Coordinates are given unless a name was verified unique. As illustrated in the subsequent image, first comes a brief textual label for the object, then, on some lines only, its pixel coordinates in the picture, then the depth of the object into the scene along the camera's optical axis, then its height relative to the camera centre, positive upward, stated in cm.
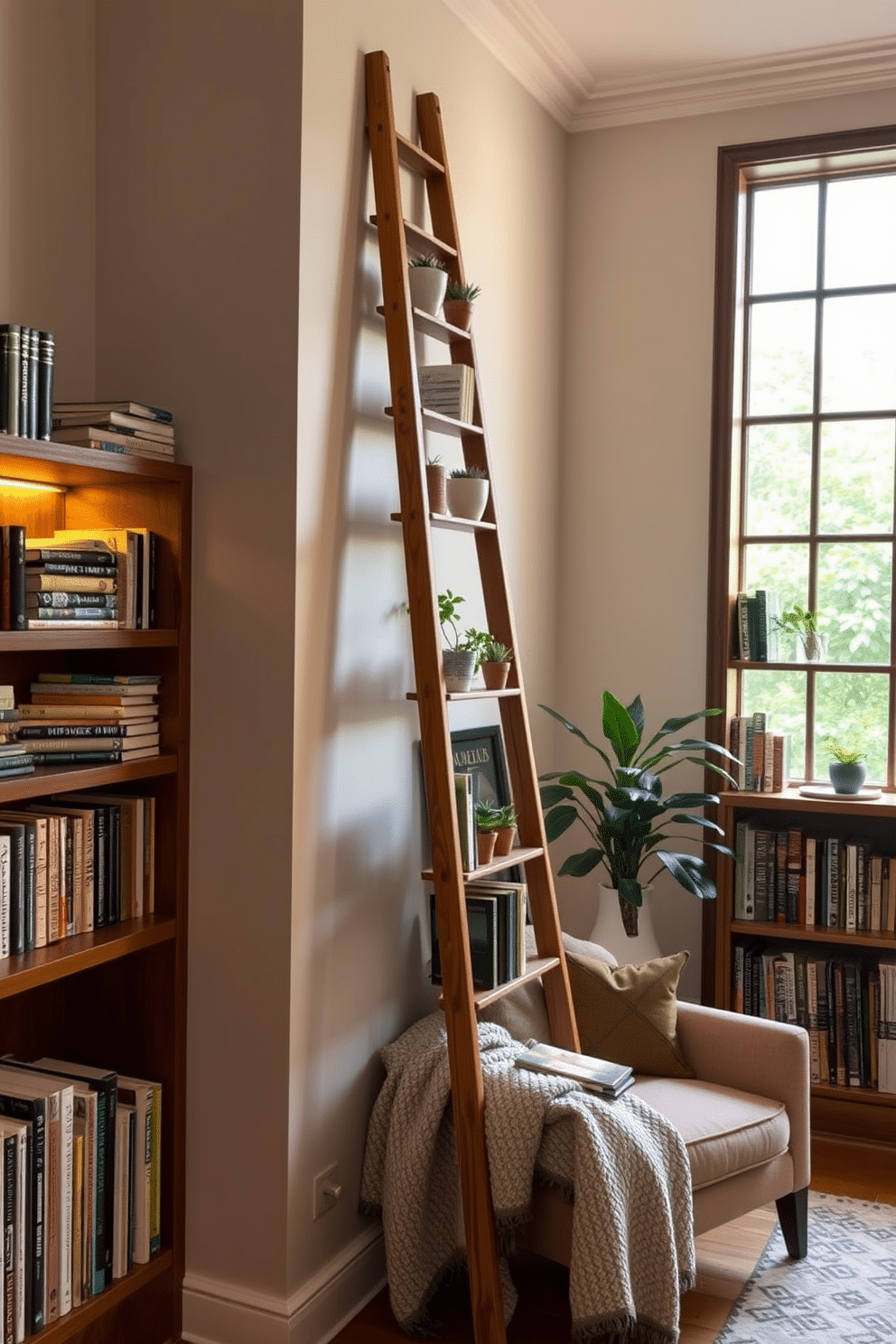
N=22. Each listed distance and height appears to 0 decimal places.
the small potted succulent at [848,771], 367 -32
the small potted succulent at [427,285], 277 +85
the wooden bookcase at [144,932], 249 -56
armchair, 262 -100
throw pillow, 294 -85
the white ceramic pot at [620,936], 364 -82
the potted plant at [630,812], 351 -44
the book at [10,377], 215 +48
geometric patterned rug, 262 -142
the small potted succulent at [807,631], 385 +10
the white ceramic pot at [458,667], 272 -2
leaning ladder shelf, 244 -8
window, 389 +75
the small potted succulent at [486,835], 273 -39
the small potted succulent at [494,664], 289 -1
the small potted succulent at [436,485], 272 +39
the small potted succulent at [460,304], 295 +85
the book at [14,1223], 214 -100
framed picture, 316 -27
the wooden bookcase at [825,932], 357 -80
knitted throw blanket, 232 -105
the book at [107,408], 237 +48
